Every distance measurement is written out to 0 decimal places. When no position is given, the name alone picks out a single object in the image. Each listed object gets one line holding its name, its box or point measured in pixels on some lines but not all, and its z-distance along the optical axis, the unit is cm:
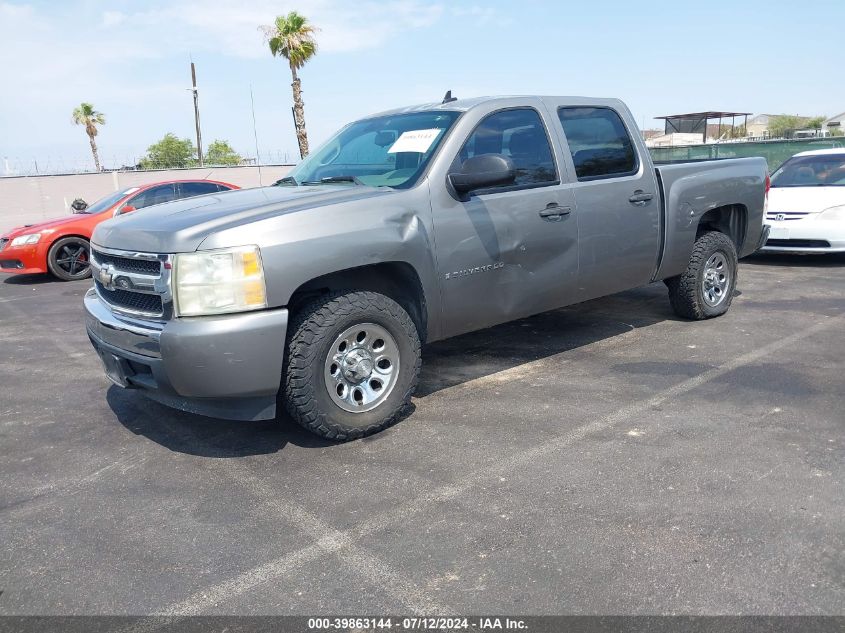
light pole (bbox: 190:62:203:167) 3656
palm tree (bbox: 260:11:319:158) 2625
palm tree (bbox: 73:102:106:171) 5559
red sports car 1054
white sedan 891
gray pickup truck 344
